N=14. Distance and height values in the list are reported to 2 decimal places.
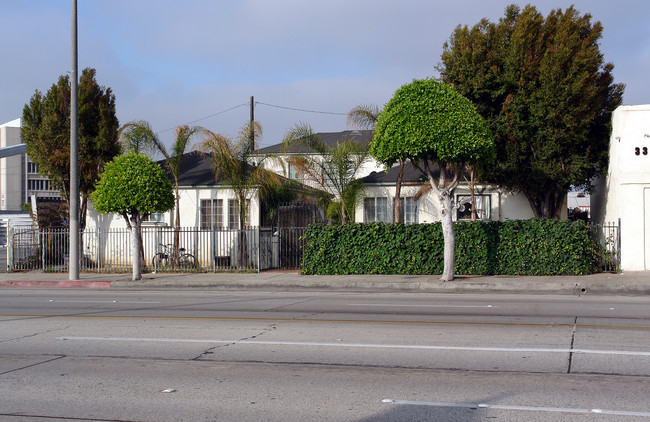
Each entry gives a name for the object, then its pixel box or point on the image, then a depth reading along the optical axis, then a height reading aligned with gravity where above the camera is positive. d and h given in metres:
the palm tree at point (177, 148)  24.80 +3.17
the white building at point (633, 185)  20.16 +1.24
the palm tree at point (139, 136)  24.44 +3.58
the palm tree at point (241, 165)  23.91 +2.40
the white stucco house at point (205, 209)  26.20 +0.81
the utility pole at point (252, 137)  24.41 +3.50
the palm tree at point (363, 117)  23.56 +4.09
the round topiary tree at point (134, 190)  20.58 +1.26
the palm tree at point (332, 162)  23.92 +2.48
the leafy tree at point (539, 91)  21.91 +4.79
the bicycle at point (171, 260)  24.64 -1.24
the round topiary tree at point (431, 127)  17.67 +2.77
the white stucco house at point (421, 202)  26.41 +1.01
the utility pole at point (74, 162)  21.05 +2.25
